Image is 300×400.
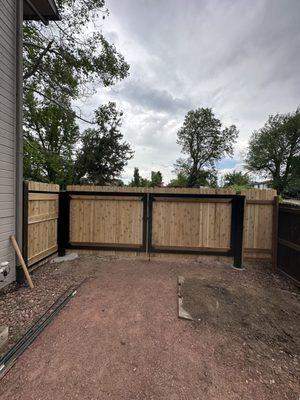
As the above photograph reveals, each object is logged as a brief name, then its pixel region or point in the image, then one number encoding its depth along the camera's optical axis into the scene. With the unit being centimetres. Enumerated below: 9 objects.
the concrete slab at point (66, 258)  474
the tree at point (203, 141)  2223
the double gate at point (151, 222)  487
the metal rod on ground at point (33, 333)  184
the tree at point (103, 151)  1488
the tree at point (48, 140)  770
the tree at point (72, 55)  543
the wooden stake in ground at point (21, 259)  333
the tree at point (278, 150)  2138
